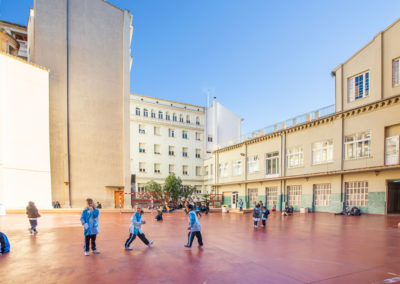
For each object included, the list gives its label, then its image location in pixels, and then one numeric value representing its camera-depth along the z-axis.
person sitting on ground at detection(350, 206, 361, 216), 21.83
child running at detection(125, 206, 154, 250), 8.76
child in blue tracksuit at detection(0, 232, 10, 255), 8.24
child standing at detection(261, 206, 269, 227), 15.25
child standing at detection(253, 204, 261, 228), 14.59
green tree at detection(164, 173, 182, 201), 39.59
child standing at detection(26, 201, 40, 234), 11.82
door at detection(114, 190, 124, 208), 34.19
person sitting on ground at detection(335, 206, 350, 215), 22.45
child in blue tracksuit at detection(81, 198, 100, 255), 7.93
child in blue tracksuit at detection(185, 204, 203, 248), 8.98
